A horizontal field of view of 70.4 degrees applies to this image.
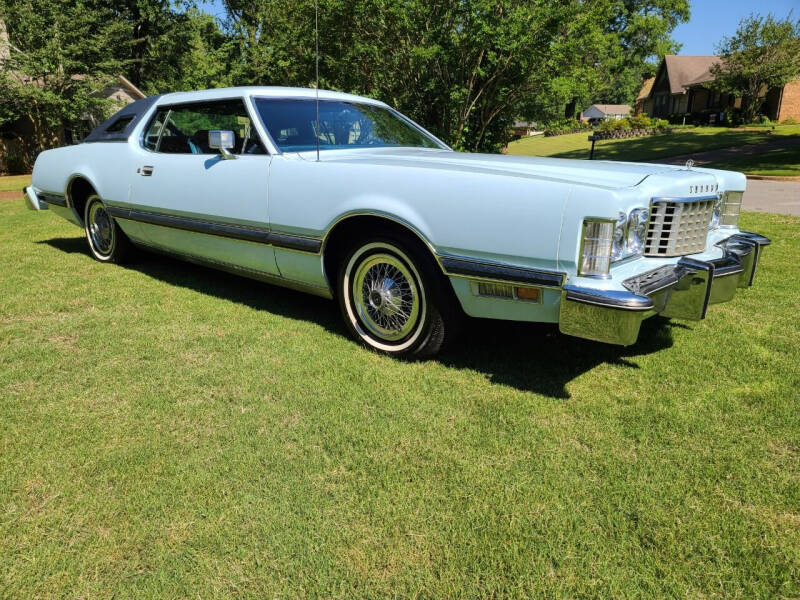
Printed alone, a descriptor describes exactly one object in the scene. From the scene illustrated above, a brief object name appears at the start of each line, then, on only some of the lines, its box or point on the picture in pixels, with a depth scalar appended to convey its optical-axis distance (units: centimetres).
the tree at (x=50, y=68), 2005
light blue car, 263
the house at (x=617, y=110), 7494
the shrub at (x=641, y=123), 4153
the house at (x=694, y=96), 3906
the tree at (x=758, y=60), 3400
